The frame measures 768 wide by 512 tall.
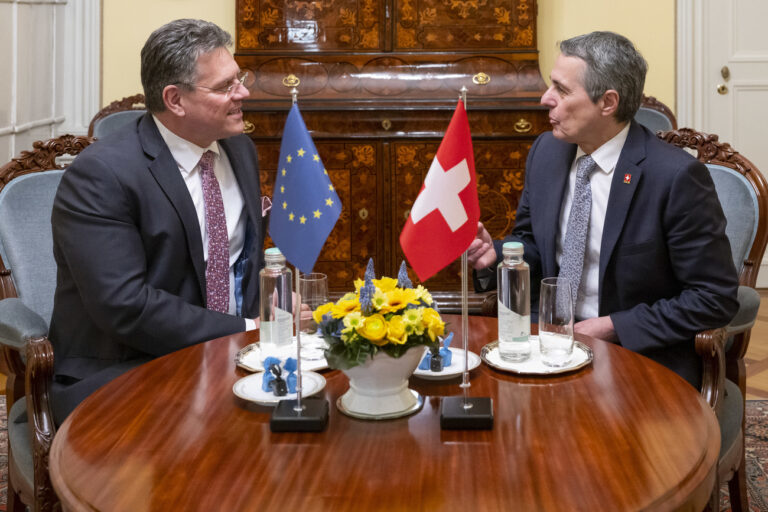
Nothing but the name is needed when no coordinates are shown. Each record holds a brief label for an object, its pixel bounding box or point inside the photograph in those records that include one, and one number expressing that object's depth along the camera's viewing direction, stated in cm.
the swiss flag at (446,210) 137
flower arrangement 126
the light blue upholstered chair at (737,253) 181
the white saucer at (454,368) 153
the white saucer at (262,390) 142
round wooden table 108
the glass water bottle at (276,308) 151
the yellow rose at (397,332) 126
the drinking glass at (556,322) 151
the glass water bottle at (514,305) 153
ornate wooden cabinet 409
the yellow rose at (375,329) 125
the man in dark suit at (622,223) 198
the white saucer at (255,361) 159
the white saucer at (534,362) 154
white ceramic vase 130
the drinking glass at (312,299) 166
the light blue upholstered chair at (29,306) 162
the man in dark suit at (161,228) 190
